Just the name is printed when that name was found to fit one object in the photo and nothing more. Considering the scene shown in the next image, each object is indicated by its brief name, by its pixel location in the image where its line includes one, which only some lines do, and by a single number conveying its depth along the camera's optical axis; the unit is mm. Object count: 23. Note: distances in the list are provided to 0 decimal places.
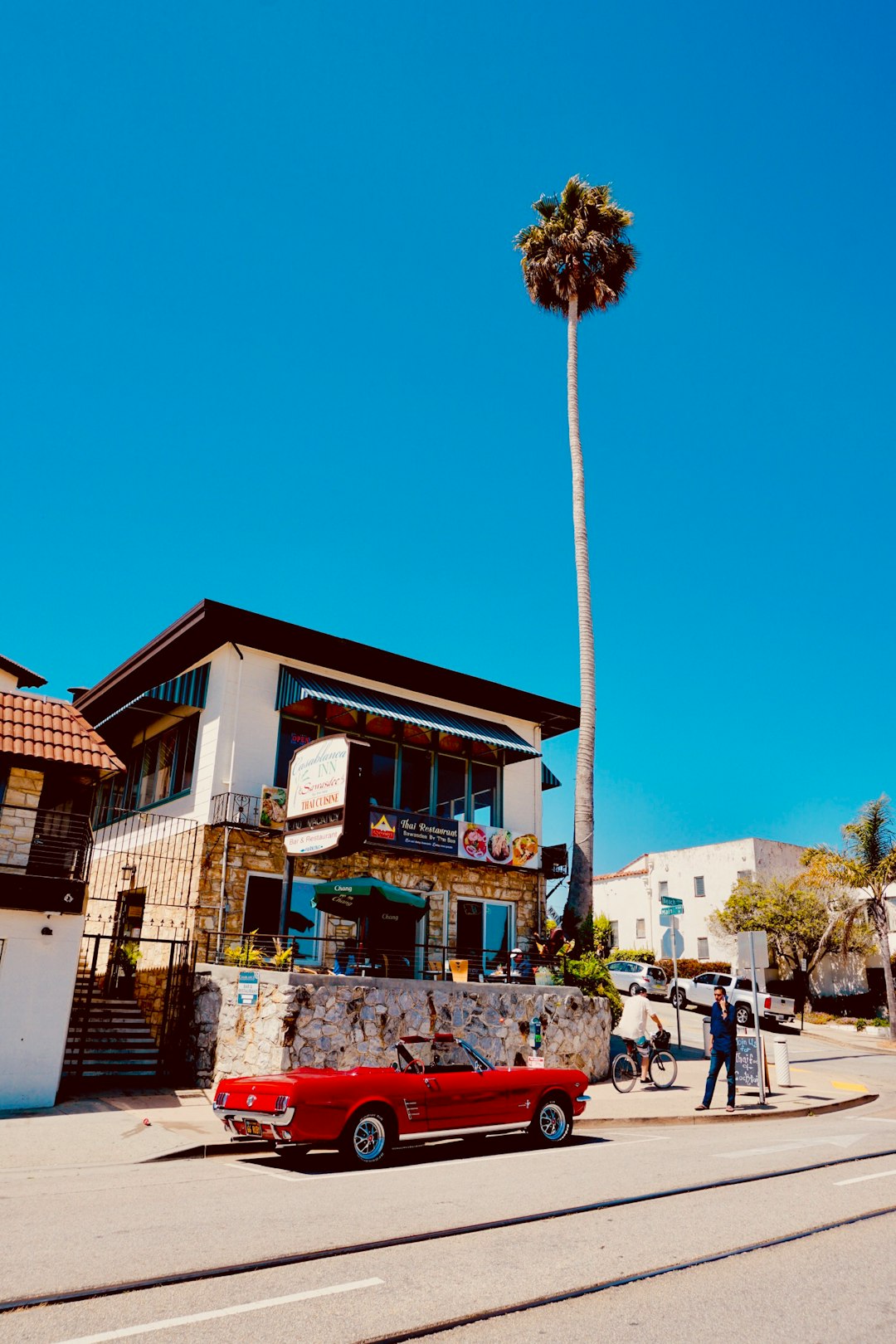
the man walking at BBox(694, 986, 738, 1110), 14453
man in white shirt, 16984
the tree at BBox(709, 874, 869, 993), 37781
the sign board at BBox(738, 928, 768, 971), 16688
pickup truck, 28297
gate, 16328
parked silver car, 33031
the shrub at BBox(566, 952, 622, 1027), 19859
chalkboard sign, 16047
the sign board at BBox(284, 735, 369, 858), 15717
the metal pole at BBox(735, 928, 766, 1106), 15578
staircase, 16234
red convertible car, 9211
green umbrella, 17109
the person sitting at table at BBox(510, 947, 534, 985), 19062
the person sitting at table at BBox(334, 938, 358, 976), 17109
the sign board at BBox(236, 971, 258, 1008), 15141
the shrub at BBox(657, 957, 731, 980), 40844
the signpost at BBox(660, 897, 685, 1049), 22094
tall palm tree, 25891
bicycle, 16812
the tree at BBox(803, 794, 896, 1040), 29922
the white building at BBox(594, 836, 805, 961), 43344
